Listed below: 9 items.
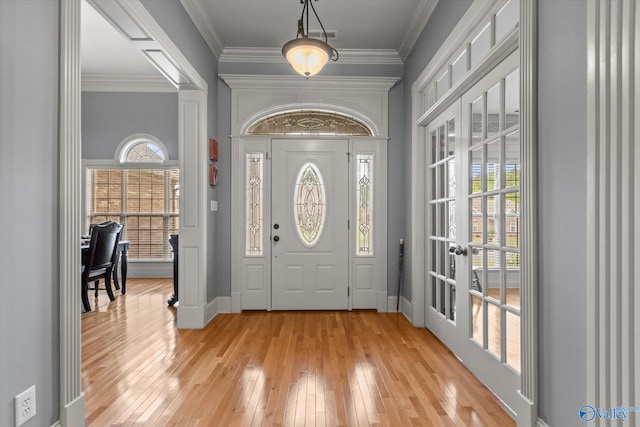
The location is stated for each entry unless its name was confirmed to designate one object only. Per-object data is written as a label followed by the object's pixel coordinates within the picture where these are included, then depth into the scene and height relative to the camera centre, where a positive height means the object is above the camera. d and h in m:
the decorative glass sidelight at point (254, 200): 4.32 +0.17
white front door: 4.32 -0.11
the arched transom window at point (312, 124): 4.43 +1.16
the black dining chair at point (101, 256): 4.21 -0.55
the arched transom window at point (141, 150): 6.22 +1.17
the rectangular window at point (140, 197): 6.34 +0.31
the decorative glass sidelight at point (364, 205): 4.38 +0.13
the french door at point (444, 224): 2.88 -0.08
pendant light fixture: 2.63 +1.25
